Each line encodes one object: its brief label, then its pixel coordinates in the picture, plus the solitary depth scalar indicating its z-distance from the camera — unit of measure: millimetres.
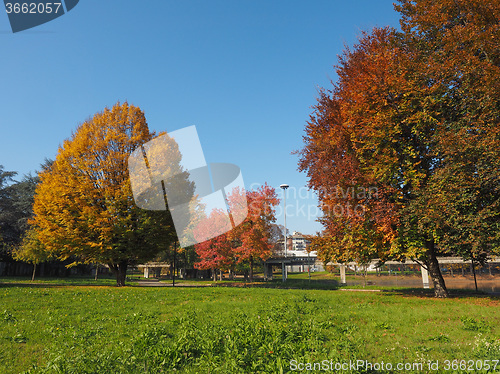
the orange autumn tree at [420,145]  15055
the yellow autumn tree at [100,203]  25266
